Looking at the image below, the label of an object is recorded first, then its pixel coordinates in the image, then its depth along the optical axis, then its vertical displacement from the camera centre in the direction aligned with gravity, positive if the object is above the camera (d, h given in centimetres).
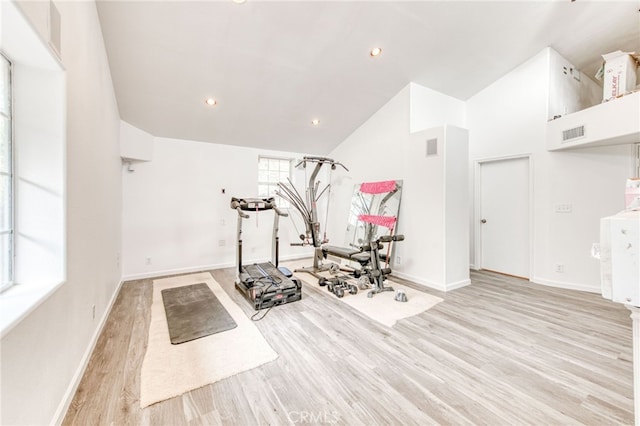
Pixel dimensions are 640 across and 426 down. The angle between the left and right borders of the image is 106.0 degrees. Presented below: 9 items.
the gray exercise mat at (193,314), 246 -122
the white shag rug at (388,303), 282 -120
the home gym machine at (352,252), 360 -67
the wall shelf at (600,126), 290 +117
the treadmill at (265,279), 309 -98
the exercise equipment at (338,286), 342 -110
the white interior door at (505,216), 421 -6
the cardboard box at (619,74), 310 +181
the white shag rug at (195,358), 173 -124
